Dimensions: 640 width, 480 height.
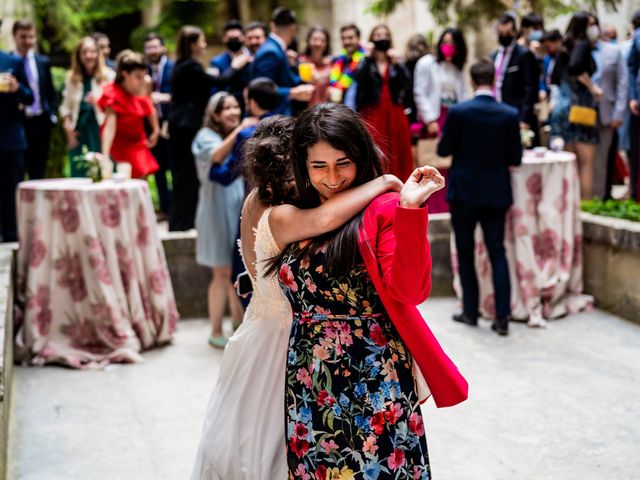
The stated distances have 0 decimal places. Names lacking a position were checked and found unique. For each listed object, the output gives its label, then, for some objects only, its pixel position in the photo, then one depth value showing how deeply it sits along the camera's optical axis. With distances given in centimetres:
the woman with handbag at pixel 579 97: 816
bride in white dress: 295
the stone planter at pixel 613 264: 638
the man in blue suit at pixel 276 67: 740
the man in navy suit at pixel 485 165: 615
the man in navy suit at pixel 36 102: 791
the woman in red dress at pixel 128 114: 715
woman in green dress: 802
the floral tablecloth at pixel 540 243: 658
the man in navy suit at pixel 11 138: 755
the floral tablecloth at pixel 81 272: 591
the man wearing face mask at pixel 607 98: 848
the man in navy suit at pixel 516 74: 841
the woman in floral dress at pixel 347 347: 262
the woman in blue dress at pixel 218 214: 599
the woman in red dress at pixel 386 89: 809
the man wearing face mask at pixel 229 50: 890
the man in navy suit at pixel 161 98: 905
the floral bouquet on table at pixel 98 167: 621
